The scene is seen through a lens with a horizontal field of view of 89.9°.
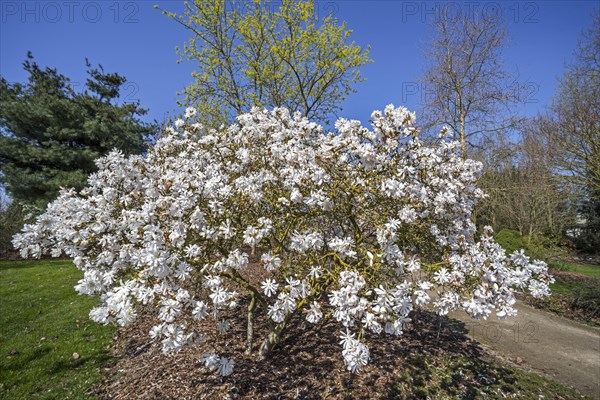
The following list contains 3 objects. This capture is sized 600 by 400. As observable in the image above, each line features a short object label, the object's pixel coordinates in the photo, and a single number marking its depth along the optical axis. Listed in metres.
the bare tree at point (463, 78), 13.51
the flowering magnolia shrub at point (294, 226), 3.22
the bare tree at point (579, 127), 11.70
